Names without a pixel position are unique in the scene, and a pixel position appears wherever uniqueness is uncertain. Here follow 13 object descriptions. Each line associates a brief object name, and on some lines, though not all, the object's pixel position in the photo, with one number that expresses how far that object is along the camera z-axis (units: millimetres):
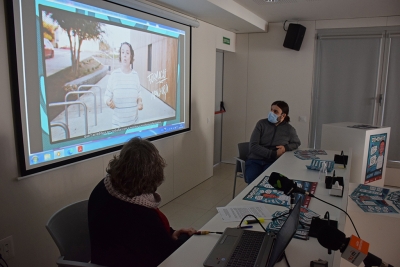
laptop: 1348
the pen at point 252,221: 1834
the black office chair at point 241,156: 3895
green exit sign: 5225
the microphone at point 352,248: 922
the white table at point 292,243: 1465
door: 5783
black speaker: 5082
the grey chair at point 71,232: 1707
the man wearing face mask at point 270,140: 3670
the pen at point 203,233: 1718
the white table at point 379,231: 2090
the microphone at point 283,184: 1712
